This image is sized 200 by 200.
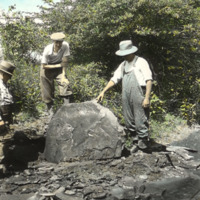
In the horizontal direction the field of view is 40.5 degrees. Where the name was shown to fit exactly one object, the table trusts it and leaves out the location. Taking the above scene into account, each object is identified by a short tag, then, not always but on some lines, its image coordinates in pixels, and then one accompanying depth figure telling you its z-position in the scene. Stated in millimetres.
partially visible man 4479
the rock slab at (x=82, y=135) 4957
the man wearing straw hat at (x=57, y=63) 5549
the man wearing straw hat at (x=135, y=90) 4781
